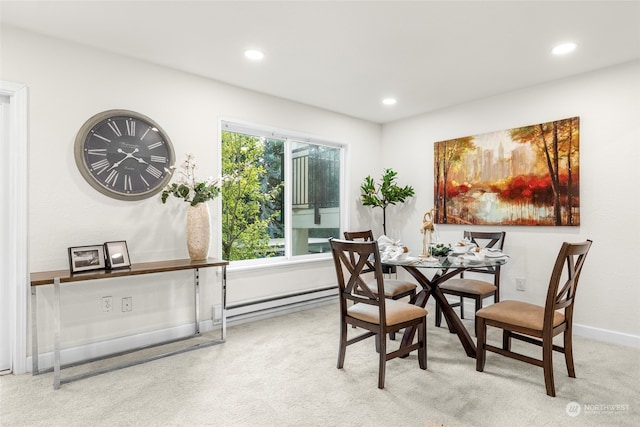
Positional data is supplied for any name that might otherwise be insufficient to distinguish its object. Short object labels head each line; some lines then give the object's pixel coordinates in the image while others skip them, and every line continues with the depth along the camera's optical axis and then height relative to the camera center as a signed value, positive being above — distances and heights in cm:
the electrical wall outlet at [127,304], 300 -73
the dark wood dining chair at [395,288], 322 -69
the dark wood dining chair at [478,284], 322 -67
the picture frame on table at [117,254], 274 -29
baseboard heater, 368 -101
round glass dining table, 265 -52
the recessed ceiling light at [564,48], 281 +136
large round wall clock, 282 +54
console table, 233 -41
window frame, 366 +49
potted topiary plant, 465 +31
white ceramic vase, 305 -13
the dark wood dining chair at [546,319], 223 -70
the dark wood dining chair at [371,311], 234 -68
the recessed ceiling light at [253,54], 294 +138
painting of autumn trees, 345 +42
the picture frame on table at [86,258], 260 -30
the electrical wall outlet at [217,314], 352 -97
